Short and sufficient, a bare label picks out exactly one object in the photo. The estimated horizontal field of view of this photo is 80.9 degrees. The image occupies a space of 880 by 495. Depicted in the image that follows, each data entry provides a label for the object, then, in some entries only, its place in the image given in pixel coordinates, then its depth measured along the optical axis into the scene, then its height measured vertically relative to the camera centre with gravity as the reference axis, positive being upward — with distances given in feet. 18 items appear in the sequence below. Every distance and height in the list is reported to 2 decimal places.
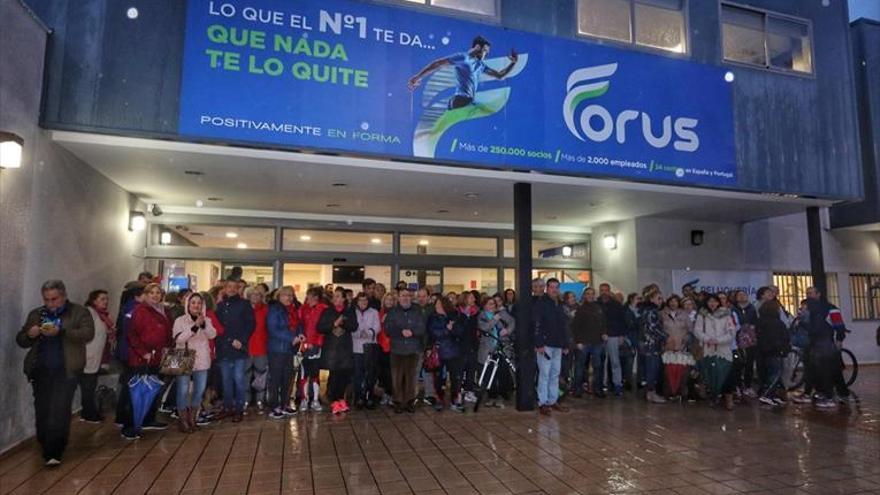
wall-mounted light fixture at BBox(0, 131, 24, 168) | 15.57 +4.33
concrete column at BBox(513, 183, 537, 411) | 23.26 -0.27
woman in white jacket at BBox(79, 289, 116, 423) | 19.94 -2.30
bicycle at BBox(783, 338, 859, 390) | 27.50 -3.86
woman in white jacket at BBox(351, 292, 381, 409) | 23.40 -2.38
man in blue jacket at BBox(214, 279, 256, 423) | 20.74 -1.99
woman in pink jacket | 19.30 -1.87
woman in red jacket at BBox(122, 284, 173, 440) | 18.38 -1.57
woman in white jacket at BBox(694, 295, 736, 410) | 24.34 -2.12
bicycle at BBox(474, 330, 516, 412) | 24.17 -3.17
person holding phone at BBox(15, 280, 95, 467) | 15.44 -2.05
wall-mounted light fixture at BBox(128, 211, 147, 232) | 28.30 +4.01
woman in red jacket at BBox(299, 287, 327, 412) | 22.49 -2.26
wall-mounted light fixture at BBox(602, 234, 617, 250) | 36.40 +3.91
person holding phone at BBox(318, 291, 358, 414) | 22.33 -2.00
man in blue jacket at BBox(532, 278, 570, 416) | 23.45 -2.16
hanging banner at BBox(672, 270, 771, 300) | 35.50 +1.22
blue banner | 20.80 +9.21
